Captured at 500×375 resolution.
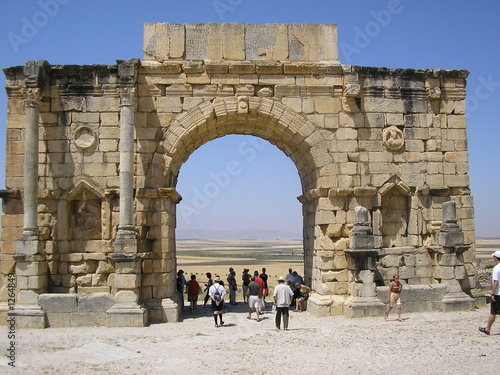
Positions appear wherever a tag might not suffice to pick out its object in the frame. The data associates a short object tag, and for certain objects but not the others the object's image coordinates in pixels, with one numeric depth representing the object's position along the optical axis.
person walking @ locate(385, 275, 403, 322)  11.09
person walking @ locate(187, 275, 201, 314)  13.10
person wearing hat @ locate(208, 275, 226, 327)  10.79
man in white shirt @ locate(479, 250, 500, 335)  8.74
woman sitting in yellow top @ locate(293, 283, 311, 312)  12.84
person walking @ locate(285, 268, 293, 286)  13.52
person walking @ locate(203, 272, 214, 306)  13.40
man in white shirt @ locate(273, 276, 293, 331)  10.10
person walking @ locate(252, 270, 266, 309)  12.26
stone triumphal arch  11.48
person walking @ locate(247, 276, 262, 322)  11.78
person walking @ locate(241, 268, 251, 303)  14.66
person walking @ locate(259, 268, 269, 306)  13.85
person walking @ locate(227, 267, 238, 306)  14.55
